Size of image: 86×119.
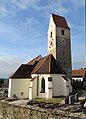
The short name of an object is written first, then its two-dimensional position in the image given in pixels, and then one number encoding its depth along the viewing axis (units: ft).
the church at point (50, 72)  37.99
